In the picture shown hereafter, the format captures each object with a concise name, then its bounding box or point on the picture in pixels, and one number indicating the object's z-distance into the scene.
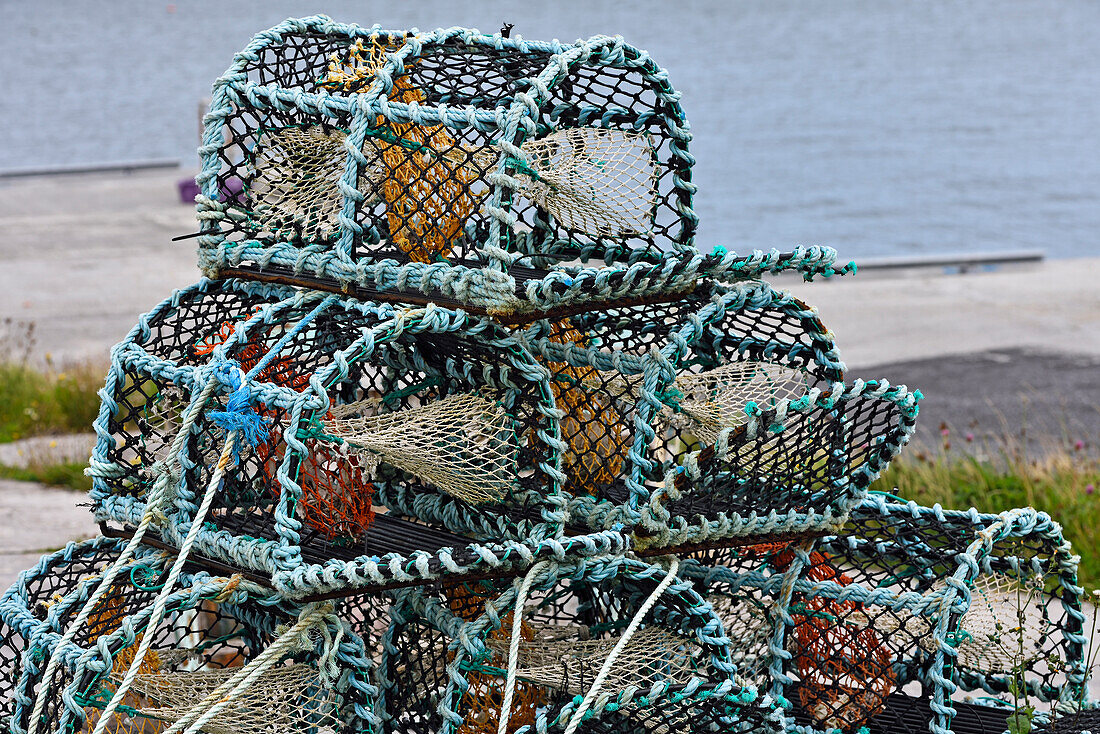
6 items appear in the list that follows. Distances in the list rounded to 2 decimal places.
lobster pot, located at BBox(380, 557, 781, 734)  6.00
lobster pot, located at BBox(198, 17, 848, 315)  6.29
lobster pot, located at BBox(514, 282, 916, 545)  6.39
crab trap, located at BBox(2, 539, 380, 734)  5.76
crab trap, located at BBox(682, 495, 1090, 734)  6.67
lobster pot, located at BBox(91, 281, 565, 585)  5.84
